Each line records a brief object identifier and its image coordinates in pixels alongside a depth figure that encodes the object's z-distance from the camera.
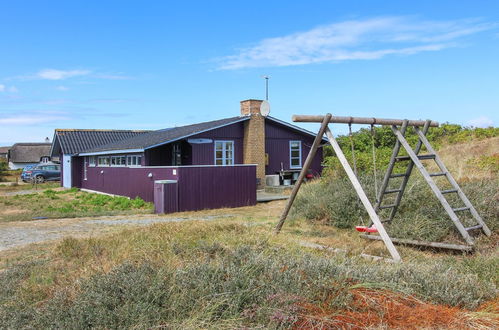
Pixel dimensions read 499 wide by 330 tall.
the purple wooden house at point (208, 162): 16.28
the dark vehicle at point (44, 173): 38.47
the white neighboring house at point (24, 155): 72.25
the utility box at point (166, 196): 15.34
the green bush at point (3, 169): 46.88
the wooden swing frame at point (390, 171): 6.83
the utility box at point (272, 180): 23.02
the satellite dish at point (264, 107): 20.29
